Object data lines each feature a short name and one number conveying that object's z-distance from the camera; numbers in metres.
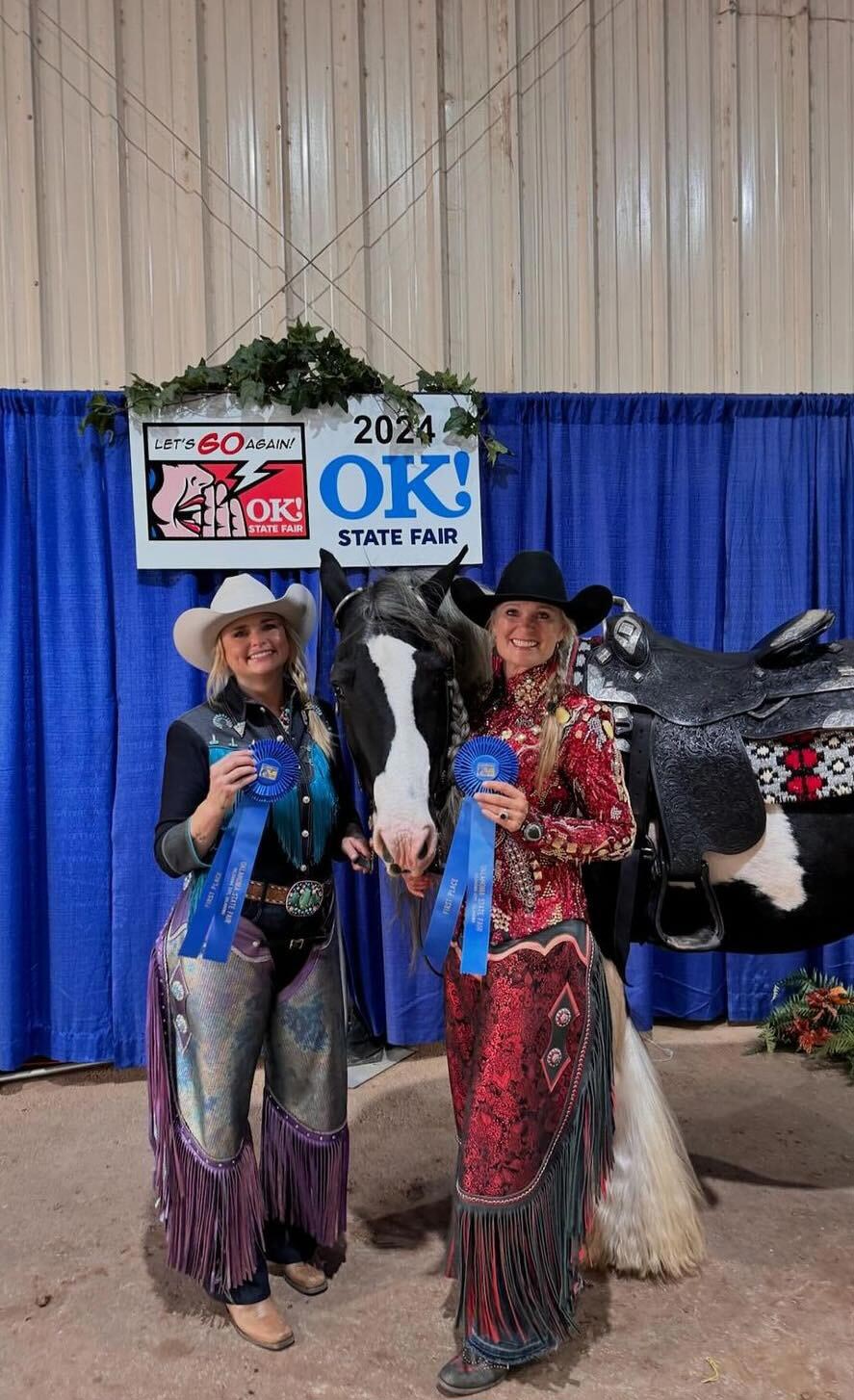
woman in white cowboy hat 1.64
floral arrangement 2.97
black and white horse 1.41
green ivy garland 2.82
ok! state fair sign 2.90
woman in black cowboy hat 1.45
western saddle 1.82
